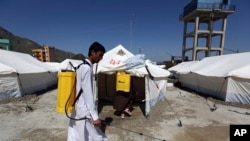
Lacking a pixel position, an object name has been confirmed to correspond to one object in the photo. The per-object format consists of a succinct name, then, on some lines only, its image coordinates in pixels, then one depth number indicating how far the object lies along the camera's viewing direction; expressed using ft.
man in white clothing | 8.11
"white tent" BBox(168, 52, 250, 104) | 30.55
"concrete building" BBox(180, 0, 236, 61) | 85.15
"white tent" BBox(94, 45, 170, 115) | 23.09
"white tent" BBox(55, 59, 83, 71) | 62.17
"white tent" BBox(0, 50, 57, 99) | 30.91
